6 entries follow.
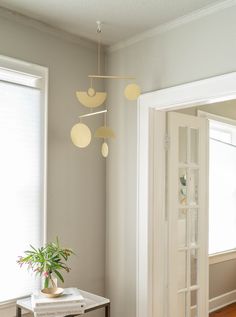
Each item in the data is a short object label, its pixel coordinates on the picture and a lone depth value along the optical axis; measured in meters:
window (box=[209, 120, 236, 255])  4.42
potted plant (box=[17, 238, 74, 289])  2.48
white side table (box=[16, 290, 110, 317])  2.50
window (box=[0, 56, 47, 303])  2.65
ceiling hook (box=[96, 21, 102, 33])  2.86
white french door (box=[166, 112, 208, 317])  3.12
